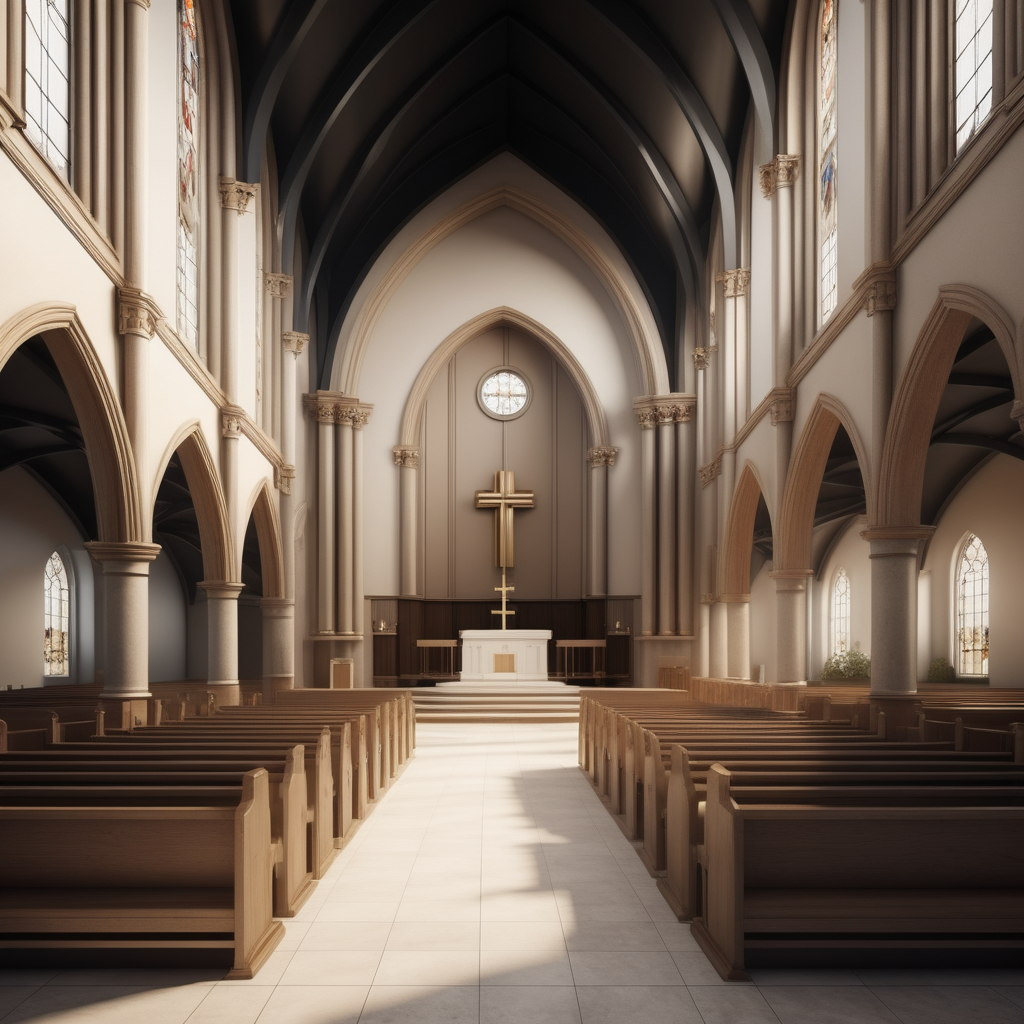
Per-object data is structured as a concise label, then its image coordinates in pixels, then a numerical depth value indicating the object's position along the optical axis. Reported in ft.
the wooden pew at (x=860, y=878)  15.49
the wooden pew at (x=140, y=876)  15.55
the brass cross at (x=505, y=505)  87.92
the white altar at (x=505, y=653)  75.10
